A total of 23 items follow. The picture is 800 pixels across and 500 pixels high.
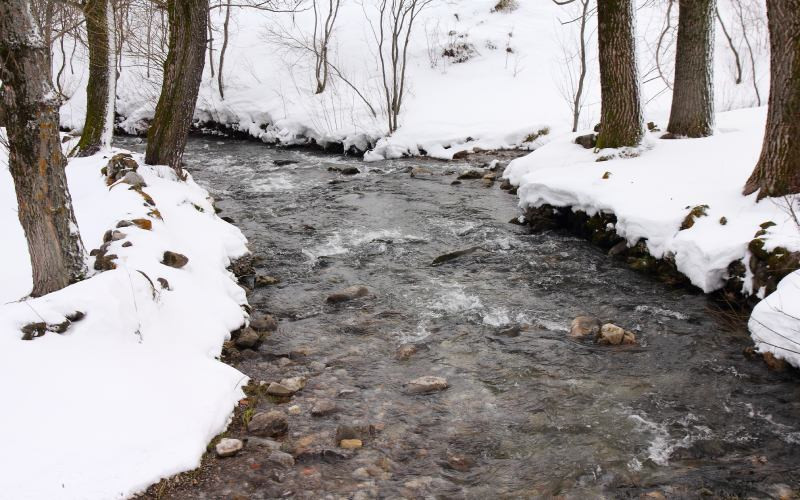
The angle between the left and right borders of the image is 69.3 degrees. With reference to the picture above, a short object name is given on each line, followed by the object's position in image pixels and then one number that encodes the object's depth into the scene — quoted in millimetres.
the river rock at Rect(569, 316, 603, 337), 5930
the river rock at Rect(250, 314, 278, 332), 6176
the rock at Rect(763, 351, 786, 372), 4973
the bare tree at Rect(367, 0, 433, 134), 17391
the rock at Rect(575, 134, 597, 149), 10680
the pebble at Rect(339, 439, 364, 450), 4242
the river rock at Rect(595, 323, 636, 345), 5695
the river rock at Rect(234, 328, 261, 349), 5750
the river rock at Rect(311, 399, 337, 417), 4660
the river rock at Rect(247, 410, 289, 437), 4324
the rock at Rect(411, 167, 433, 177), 13680
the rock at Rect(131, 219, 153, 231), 6573
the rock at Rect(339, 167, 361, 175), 14057
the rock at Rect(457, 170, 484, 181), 12930
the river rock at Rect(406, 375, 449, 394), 5027
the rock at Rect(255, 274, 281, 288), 7520
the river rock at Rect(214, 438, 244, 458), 3998
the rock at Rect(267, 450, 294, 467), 3999
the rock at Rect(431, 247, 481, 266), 8120
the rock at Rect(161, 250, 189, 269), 6184
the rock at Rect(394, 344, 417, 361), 5625
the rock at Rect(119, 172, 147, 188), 8035
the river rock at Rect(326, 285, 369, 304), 6945
